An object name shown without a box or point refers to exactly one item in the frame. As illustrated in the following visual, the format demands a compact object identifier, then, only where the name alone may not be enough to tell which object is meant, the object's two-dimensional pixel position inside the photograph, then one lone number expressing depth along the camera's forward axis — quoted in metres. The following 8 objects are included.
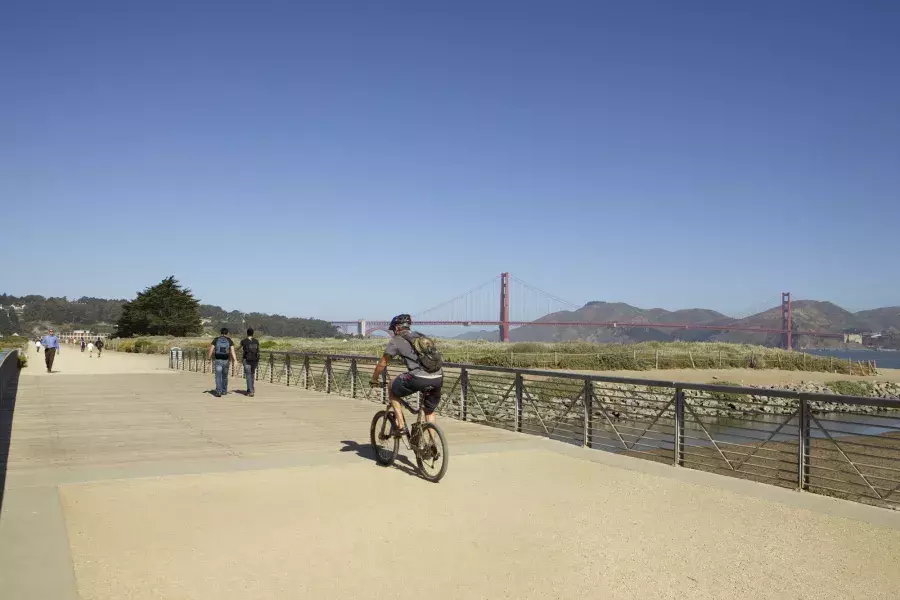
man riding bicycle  7.98
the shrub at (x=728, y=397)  36.20
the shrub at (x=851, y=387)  47.94
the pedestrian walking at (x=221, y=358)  18.33
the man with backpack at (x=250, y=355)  18.63
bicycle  7.91
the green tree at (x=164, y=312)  96.88
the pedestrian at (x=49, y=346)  30.52
